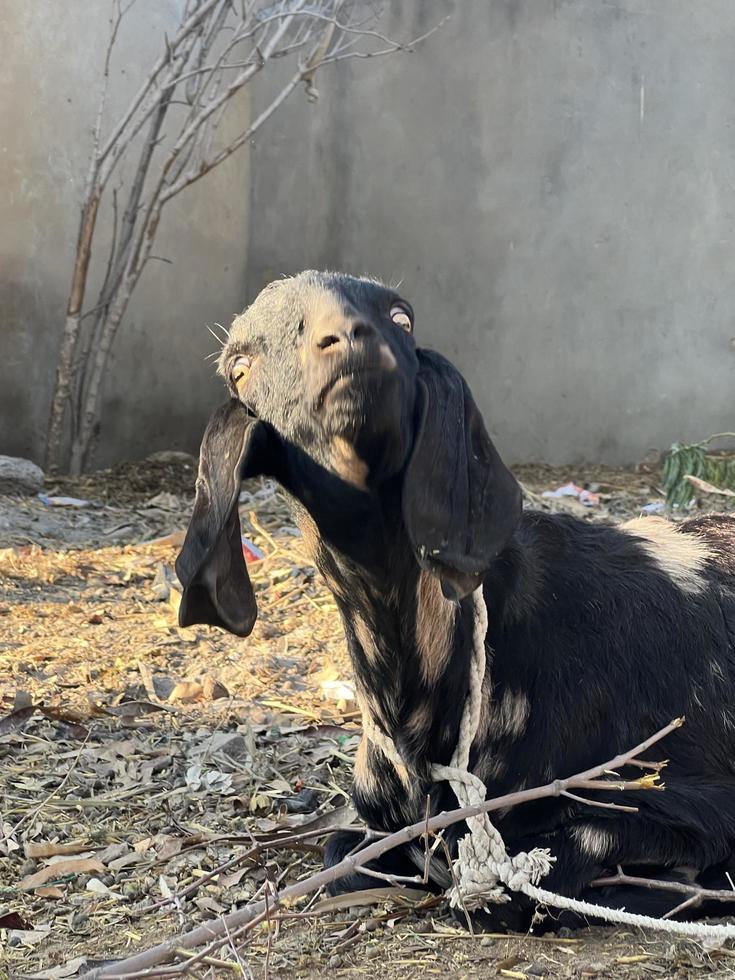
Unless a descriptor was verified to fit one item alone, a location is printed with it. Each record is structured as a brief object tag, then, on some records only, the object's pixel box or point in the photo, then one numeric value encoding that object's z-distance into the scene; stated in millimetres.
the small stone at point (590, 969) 2309
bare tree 7949
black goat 2238
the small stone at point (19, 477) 7520
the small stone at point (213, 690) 4188
